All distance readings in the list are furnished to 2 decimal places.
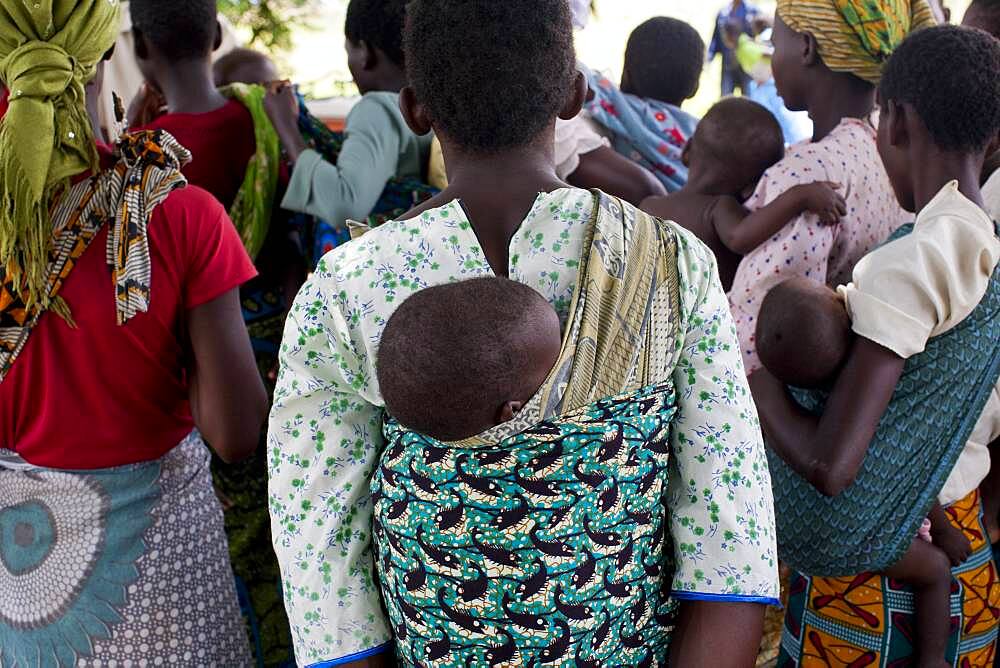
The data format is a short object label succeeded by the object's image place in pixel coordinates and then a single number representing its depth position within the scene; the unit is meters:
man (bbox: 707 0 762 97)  7.41
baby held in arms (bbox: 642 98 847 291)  2.89
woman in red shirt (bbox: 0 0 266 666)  1.76
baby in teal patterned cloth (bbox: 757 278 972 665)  1.90
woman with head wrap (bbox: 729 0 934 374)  2.50
